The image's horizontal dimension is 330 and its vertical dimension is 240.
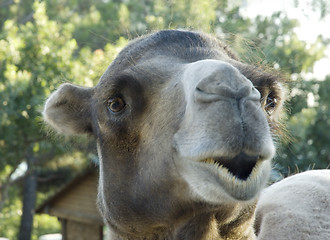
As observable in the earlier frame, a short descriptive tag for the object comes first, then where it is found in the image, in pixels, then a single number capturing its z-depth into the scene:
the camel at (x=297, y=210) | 4.53
